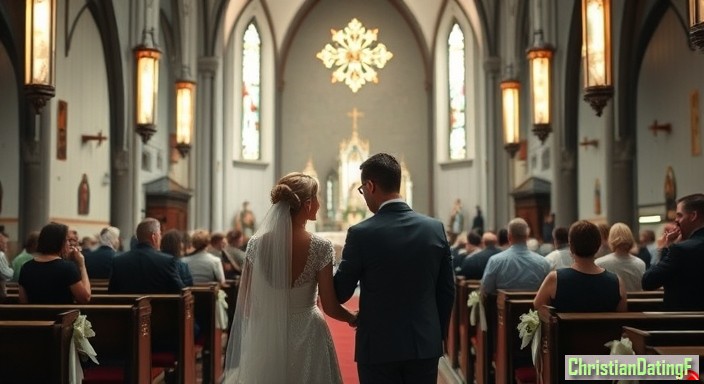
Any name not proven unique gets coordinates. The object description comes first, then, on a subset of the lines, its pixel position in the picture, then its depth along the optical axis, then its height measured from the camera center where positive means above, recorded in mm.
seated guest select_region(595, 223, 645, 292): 6941 -434
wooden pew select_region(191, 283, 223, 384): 7953 -1138
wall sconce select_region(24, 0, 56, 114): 8719 +1680
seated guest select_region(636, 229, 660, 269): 10773 -502
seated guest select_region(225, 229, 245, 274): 10922 -520
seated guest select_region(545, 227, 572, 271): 8219 -421
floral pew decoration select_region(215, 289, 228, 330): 8445 -1037
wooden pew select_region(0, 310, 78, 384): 4789 -810
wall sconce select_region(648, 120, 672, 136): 14312 +1408
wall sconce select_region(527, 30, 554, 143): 13258 +1990
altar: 26062 +696
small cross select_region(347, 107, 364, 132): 28594 +3262
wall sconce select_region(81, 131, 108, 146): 15766 +1366
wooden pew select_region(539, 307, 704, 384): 4828 -721
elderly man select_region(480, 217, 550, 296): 7324 -529
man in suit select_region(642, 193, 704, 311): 4891 -339
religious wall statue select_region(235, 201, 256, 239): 25562 -338
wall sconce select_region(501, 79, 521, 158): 16094 +1881
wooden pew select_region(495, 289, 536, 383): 6367 -934
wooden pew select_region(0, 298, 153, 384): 5734 -883
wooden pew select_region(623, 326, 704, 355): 3932 -620
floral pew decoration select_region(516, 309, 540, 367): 5412 -793
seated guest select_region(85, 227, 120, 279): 9156 -522
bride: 4168 -427
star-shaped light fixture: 28891 +5339
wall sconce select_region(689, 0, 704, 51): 6113 +1359
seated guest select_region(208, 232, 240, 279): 10906 -586
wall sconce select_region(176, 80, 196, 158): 16984 +1952
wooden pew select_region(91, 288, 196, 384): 6770 -1008
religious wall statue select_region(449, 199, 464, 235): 25844 -317
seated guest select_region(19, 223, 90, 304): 5656 -465
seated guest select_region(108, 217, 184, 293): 7035 -507
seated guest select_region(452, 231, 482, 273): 11297 -468
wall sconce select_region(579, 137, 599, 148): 16328 +1318
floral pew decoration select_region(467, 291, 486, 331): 7543 -918
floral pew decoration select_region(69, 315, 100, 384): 4965 -826
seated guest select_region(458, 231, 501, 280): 9656 -595
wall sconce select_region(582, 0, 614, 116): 9688 +1872
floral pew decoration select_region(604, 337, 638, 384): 4148 -691
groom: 3760 -330
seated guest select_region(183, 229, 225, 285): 9070 -599
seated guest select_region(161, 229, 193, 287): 7441 -332
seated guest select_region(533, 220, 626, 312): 5117 -464
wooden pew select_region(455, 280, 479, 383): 8703 -1328
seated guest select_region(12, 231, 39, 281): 8766 -485
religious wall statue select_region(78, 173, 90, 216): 15711 +265
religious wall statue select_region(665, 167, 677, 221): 14000 +296
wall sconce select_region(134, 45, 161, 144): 13234 +1930
